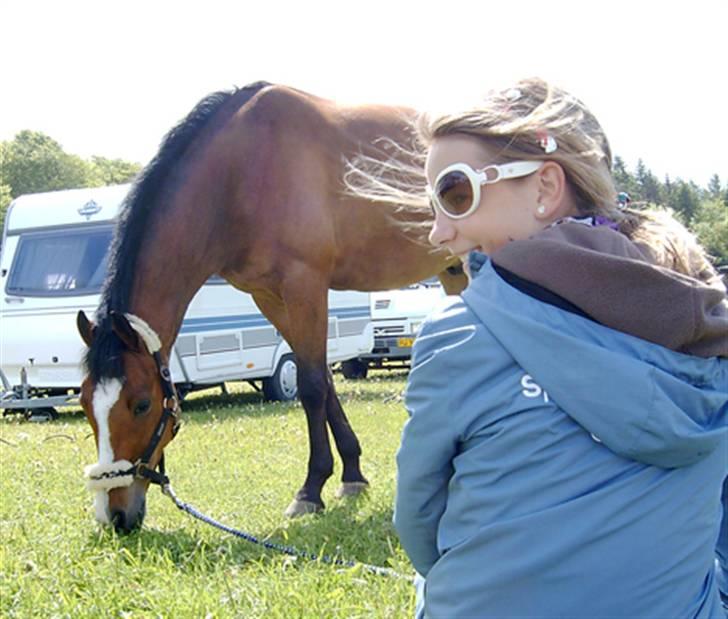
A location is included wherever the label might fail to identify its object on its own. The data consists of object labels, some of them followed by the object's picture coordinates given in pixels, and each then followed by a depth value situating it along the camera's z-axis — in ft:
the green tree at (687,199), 271.49
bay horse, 12.92
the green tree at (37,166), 202.49
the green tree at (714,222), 213.87
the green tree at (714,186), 354.74
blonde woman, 4.12
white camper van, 50.06
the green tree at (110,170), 238.07
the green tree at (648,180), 284.08
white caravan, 33.71
